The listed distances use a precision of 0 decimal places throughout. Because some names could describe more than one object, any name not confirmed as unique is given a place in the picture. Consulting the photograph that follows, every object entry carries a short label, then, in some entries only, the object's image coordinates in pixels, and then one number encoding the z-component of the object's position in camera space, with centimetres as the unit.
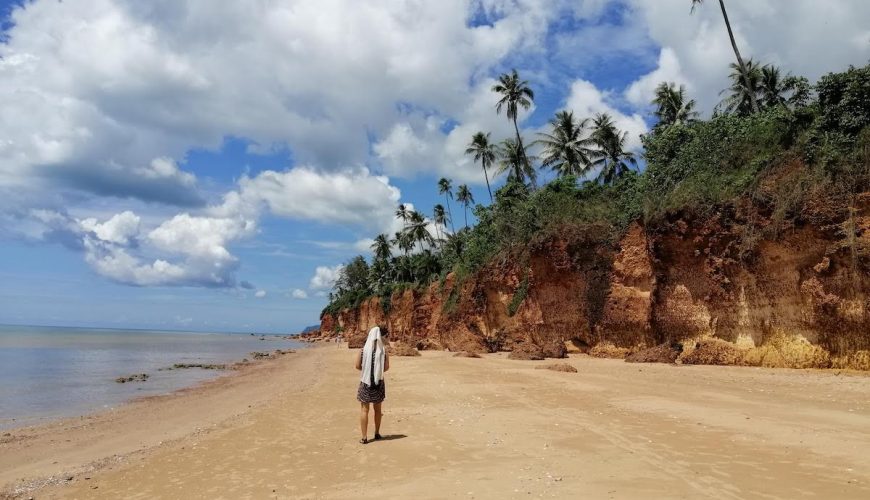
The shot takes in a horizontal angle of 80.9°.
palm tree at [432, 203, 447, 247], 6506
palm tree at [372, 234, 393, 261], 7538
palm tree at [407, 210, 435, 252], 6356
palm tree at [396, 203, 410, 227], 6612
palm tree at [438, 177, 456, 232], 6231
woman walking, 812
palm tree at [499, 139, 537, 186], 4531
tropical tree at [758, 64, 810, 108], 2245
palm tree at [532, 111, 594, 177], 4291
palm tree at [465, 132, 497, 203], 5022
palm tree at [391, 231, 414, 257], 6436
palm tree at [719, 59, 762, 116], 4022
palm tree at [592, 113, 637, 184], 4328
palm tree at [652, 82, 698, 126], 4253
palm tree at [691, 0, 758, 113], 2561
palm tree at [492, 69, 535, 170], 4203
